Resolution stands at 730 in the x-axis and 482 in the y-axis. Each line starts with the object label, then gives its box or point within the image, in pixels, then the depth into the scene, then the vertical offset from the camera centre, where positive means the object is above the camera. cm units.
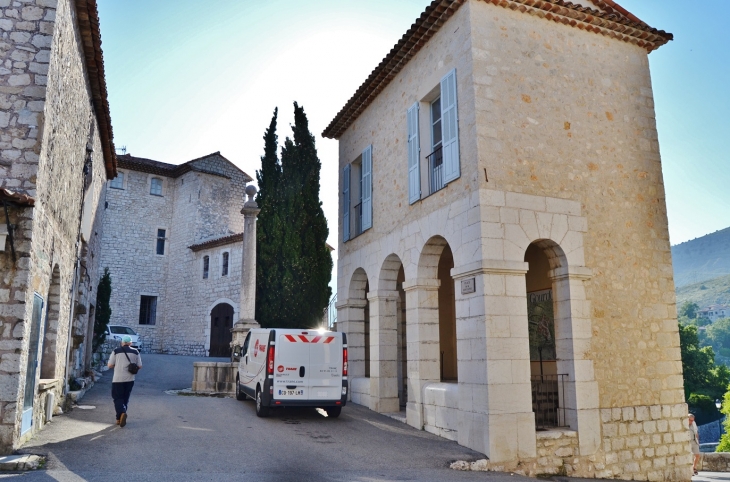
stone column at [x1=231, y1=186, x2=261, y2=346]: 1509 +153
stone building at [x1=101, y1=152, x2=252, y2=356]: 2914 +505
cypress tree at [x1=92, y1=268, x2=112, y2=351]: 1834 +77
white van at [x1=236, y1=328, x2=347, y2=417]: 1058 -61
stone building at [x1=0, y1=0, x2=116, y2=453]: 707 +214
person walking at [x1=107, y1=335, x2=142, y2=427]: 963 -69
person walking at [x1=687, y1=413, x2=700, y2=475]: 1172 -219
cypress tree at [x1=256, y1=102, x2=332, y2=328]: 1700 +282
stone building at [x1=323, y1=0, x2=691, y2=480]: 911 +176
